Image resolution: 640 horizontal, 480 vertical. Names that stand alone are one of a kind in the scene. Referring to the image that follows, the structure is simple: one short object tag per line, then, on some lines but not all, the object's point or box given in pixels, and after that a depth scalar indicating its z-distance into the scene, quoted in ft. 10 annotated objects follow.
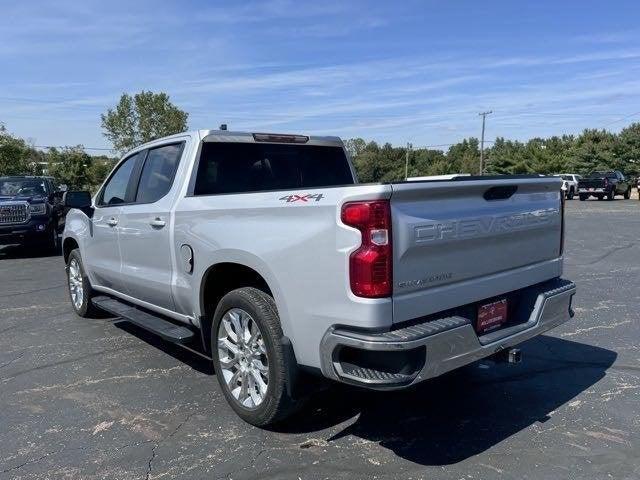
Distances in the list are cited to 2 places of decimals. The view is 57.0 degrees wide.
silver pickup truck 10.11
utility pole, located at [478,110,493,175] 210.08
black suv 42.78
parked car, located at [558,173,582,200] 126.11
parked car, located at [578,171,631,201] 120.47
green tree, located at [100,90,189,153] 165.17
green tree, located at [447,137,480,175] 260.38
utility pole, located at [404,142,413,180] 238.70
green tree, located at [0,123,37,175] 107.04
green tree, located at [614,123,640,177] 169.78
